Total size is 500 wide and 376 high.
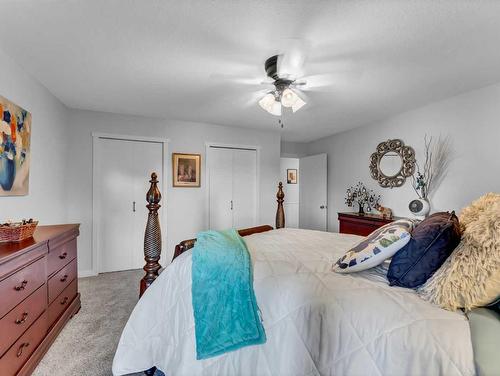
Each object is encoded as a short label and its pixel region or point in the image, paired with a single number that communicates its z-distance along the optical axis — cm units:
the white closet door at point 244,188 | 434
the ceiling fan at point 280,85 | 179
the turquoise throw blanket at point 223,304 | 117
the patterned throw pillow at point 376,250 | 117
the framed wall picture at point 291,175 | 602
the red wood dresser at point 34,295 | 135
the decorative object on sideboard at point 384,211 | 344
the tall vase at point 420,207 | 295
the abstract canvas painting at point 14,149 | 192
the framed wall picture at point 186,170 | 388
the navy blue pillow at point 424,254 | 108
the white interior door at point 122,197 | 354
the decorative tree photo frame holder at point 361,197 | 387
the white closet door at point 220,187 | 414
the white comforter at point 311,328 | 86
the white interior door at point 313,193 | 491
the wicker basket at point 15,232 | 159
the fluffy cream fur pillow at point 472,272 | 89
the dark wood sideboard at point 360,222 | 332
